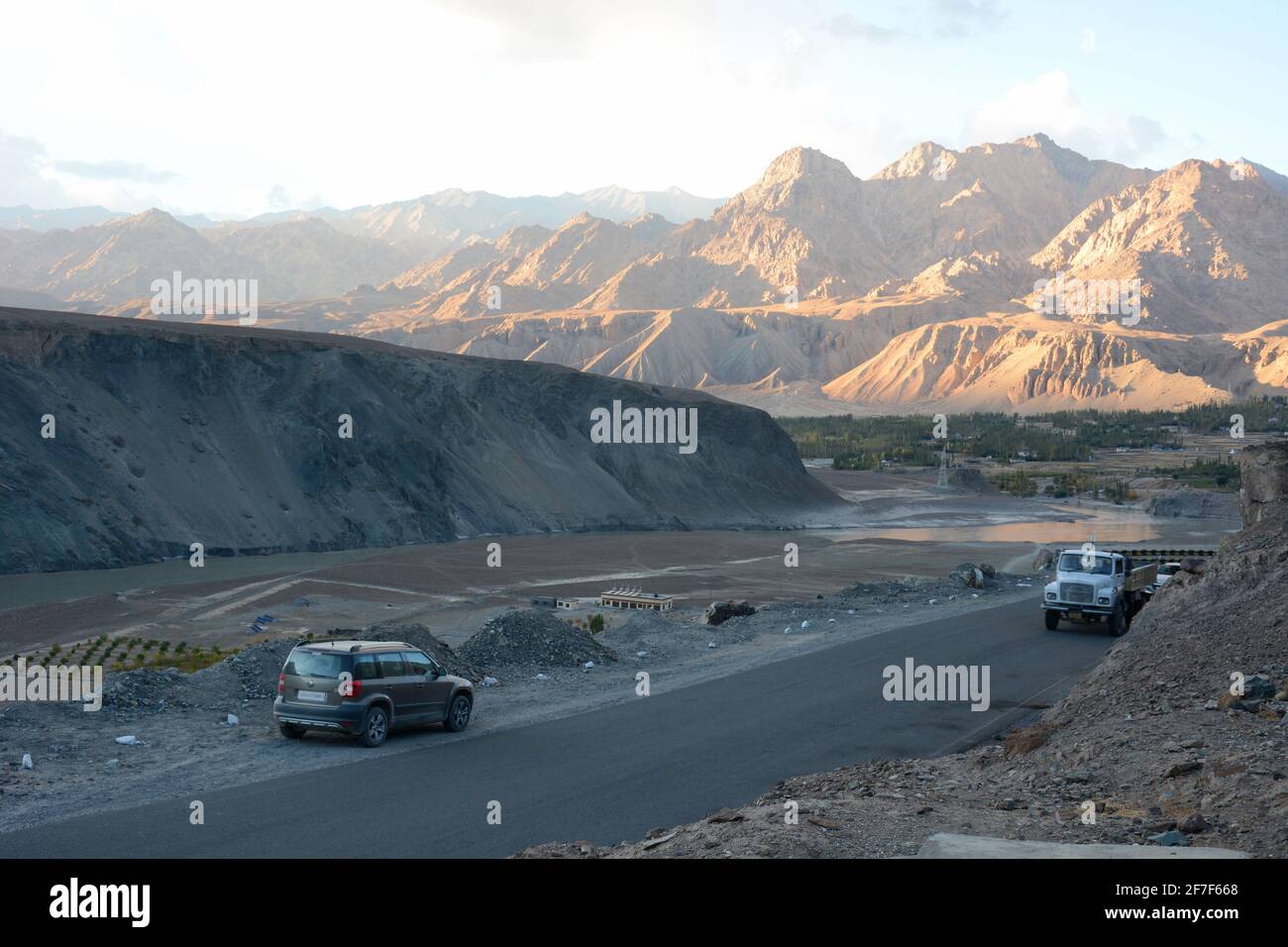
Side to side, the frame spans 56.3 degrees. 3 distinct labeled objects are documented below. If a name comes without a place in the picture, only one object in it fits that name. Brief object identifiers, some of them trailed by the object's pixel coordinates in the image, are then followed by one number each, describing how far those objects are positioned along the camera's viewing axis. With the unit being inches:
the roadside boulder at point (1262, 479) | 943.0
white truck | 1133.7
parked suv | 614.2
